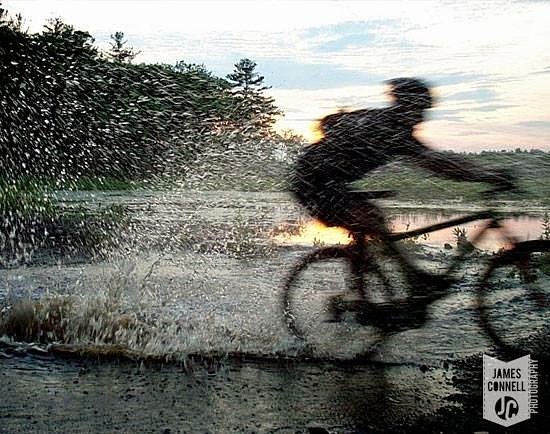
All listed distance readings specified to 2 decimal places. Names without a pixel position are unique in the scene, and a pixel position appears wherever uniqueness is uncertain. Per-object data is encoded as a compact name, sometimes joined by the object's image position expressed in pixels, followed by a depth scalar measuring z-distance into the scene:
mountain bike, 5.48
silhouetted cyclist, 5.19
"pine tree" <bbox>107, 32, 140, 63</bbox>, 31.20
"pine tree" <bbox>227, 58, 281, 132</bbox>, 16.39
